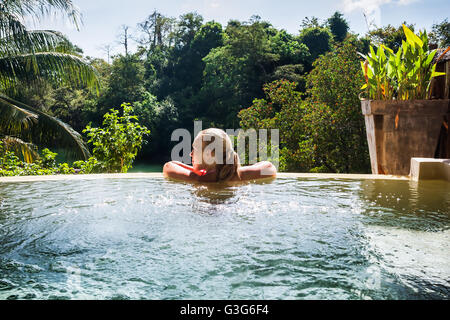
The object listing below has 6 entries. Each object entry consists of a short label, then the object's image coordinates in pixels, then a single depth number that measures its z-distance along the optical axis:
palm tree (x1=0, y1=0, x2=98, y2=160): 9.53
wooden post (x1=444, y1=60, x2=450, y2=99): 5.66
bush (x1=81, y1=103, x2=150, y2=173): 7.61
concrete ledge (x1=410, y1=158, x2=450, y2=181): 4.53
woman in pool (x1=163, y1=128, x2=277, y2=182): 4.41
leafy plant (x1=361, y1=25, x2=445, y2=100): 5.70
